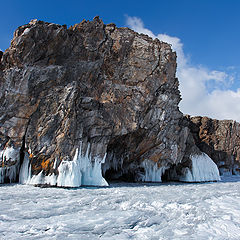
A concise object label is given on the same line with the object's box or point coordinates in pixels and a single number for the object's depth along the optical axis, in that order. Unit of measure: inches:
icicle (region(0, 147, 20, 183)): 689.0
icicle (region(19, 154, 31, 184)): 690.2
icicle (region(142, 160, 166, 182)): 1008.9
